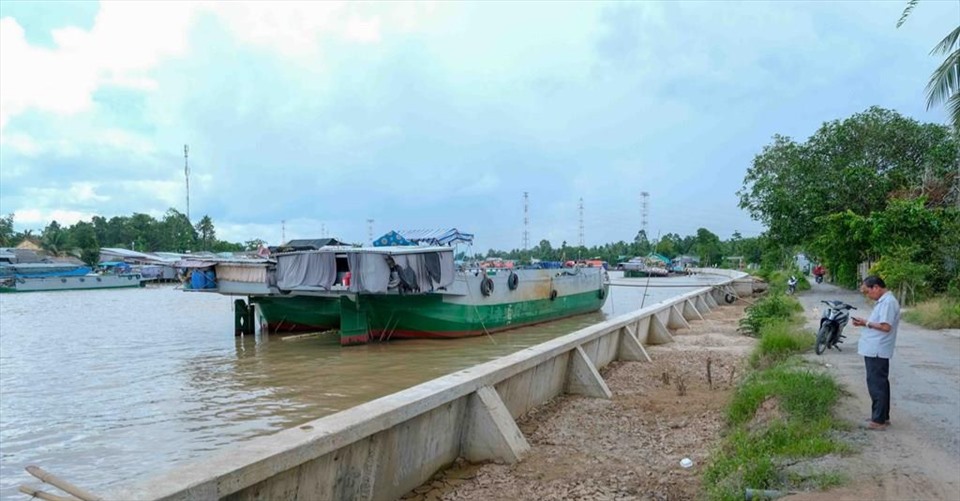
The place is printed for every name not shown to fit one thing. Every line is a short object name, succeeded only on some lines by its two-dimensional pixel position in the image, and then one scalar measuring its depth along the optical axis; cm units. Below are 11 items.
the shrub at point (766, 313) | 1596
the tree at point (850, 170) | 2711
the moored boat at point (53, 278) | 5844
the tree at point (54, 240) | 8912
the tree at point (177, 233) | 10281
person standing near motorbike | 574
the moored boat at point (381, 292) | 1744
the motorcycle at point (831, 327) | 1029
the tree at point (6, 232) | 8900
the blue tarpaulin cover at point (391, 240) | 2426
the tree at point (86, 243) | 9031
